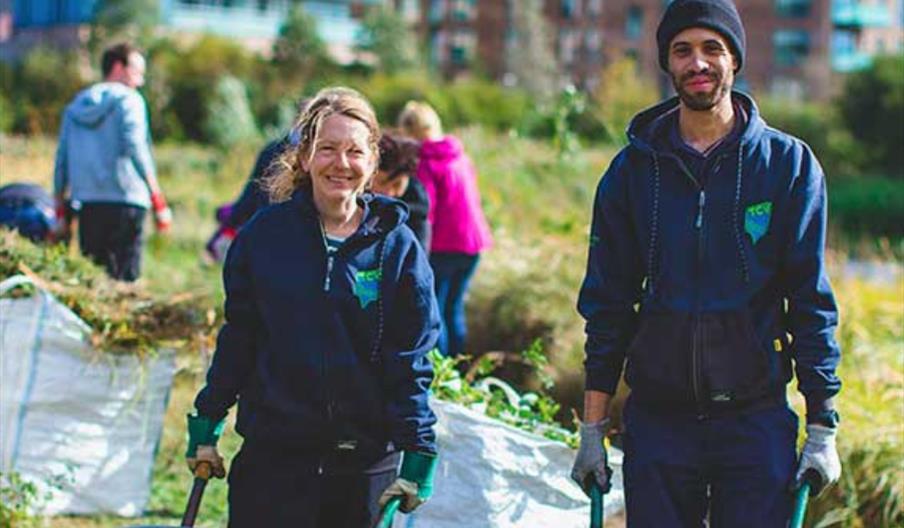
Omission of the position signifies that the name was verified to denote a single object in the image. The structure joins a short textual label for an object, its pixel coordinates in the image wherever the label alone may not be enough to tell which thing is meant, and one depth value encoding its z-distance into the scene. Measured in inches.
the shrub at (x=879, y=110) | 1294.3
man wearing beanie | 146.8
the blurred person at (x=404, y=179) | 256.2
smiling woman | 153.4
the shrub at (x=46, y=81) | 1518.2
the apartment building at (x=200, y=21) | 2107.5
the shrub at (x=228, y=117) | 1348.4
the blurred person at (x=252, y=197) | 266.8
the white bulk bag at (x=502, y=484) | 193.5
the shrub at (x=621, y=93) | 814.5
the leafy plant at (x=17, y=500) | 215.3
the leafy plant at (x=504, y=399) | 206.7
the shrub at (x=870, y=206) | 1130.7
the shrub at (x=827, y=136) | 1312.7
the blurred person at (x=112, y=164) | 307.4
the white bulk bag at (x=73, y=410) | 227.5
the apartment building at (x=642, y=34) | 2513.5
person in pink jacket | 309.1
